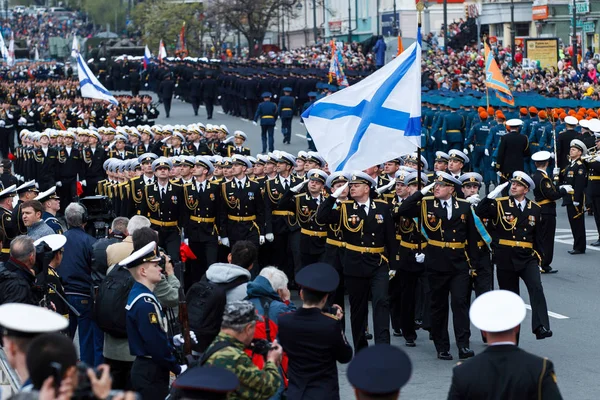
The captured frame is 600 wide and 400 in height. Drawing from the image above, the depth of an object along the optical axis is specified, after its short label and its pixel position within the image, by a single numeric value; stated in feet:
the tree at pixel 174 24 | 261.24
